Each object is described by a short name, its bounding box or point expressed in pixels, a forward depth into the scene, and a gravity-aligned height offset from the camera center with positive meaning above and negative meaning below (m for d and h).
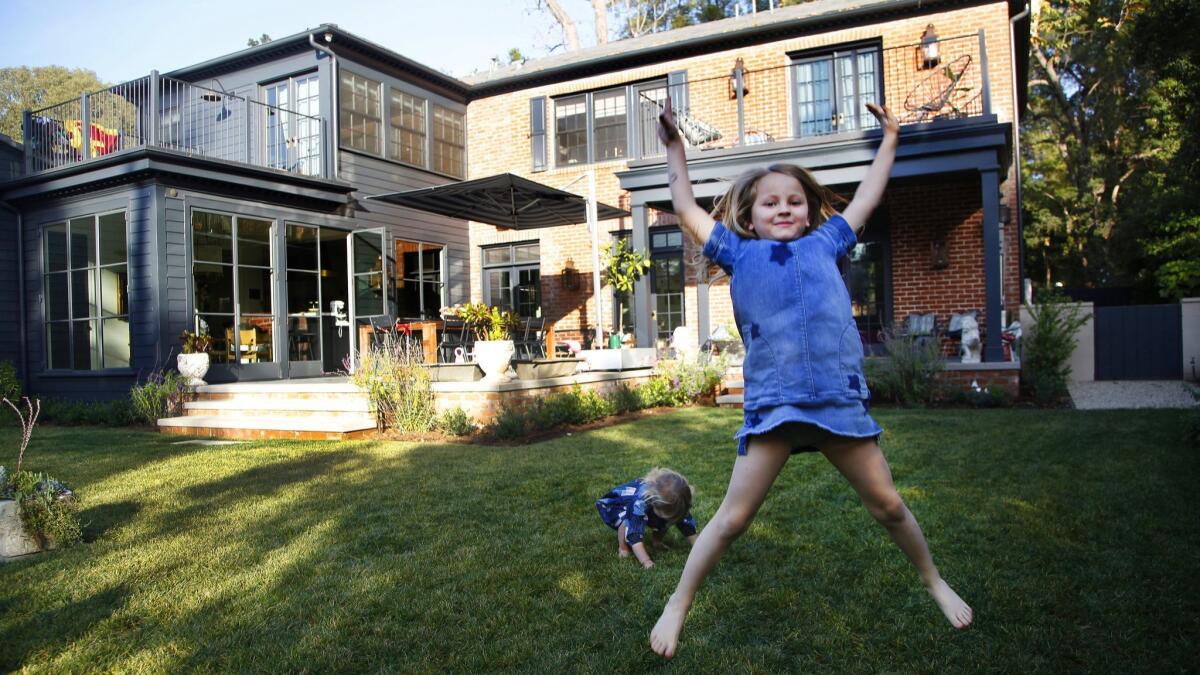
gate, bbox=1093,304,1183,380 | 12.21 -0.24
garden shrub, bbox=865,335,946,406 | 9.08 -0.48
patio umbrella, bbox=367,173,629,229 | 10.12 +2.07
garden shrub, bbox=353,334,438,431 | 8.09 -0.46
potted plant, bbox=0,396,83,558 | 3.72 -0.79
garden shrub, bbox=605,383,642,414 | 9.34 -0.72
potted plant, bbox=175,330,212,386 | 10.06 -0.08
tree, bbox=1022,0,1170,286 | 20.22 +5.63
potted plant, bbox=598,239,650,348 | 11.59 +1.16
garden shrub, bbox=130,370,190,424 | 9.74 -0.57
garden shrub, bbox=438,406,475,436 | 7.88 -0.80
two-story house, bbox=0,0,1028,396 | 10.48 +2.37
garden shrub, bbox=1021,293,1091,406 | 9.23 -0.26
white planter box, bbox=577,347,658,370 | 10.48 -0.24
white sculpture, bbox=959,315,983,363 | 9.84 -0.17
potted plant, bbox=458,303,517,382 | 8.16 +0.06
